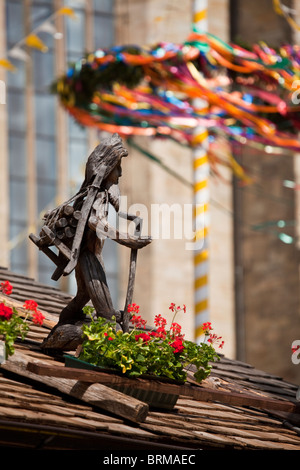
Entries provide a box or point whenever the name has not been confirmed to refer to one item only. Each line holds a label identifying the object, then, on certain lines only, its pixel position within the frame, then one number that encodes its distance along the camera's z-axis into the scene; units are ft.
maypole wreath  123.24
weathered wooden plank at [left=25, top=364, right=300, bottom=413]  50.98
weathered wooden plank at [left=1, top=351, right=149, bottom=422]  52.60
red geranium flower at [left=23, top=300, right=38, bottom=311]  56.44
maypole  122.42
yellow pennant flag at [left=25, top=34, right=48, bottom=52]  130.58
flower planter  54.13
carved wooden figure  56.29
